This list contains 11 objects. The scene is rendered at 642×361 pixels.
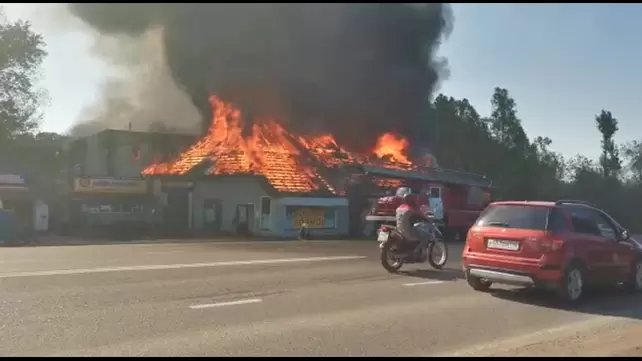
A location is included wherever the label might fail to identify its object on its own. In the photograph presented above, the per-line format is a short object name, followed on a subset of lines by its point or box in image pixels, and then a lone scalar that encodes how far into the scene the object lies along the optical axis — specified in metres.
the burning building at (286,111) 34.50
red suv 9.80
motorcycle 13.12
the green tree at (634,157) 67.69
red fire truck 29.86
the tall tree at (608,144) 63.94
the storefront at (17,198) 29.89
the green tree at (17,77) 43.19
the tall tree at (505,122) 66.12
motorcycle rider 13.16
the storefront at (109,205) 30.88
